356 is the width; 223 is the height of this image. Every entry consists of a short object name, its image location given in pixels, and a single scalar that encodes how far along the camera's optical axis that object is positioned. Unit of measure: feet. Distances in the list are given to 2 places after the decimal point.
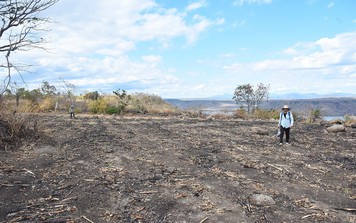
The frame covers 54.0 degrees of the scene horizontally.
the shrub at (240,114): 86.67
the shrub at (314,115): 75.10
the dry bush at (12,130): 33.06
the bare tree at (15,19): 31.71
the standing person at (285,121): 39.96
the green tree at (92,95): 113.33
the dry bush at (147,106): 95.20
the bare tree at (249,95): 114.14
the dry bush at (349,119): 67.62
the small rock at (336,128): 51.16
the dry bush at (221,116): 85.40
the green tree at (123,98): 96.32
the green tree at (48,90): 108.37
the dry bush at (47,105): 95.55
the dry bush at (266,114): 85.57
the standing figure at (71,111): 73.09
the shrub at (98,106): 94.68
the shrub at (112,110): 92.66
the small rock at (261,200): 18.43
